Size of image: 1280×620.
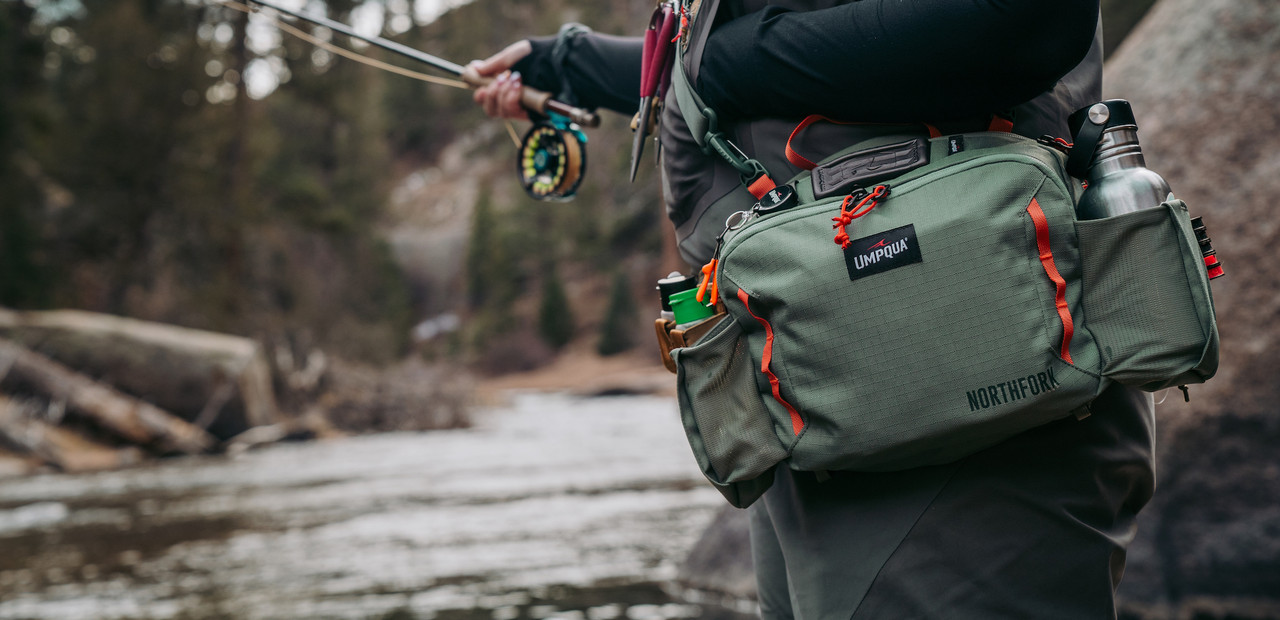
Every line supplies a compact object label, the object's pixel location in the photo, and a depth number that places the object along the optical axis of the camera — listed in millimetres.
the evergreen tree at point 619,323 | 35500
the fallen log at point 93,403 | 9609
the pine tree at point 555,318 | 38031
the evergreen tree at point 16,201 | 15117
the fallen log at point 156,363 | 10516
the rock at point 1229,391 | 2475
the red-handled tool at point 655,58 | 1350
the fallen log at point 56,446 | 8359
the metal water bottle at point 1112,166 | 1030
